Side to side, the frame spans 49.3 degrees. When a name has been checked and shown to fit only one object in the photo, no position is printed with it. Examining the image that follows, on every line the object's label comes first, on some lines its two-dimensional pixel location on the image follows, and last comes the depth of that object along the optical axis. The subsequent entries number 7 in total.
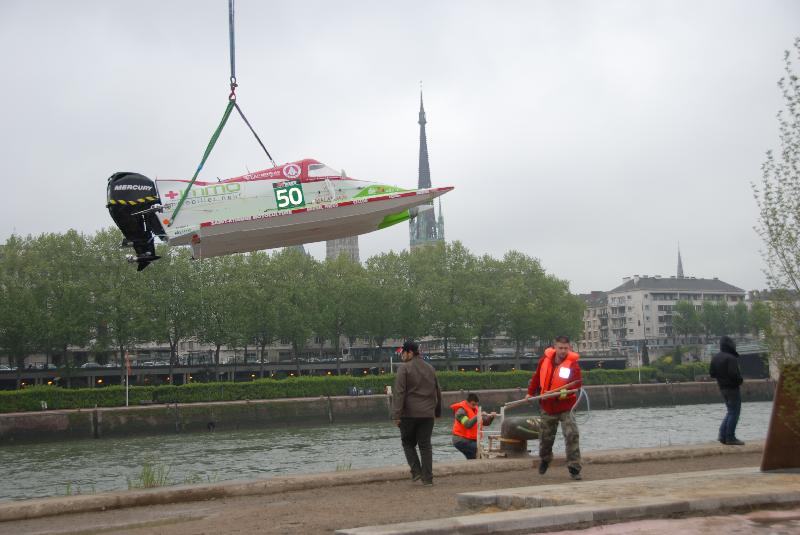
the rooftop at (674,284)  179.38
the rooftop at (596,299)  193.00
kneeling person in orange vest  16.66
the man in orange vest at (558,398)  11.48
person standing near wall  14.88
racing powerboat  14.92
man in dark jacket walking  11.81
